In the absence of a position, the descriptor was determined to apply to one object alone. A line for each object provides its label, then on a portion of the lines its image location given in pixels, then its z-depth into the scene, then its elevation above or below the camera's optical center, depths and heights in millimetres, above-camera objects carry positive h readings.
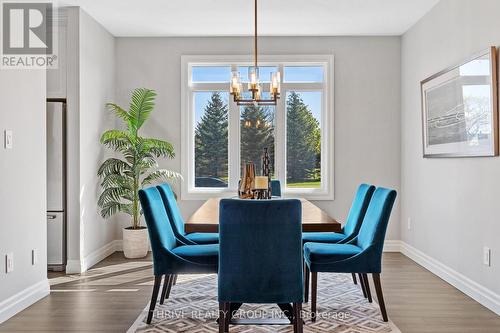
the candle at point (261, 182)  3463 -119
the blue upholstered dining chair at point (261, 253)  2459 -460
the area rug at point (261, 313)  3053 -1040
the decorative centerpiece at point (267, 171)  3564 -44
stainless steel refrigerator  4656 -110
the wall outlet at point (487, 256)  3553 -689
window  5824 +426
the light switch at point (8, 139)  3326 +197
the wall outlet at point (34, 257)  3717 -704
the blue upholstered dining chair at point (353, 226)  3676 -485
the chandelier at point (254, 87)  3611 +610
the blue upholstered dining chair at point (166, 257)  3031 -580
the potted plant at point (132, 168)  5148 -19
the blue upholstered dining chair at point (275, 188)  4957 -234
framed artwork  3479 +462
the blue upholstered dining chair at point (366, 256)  3090 -592
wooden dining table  2912 -352
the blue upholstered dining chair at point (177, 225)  3625 -463
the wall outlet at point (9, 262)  3311 -667
